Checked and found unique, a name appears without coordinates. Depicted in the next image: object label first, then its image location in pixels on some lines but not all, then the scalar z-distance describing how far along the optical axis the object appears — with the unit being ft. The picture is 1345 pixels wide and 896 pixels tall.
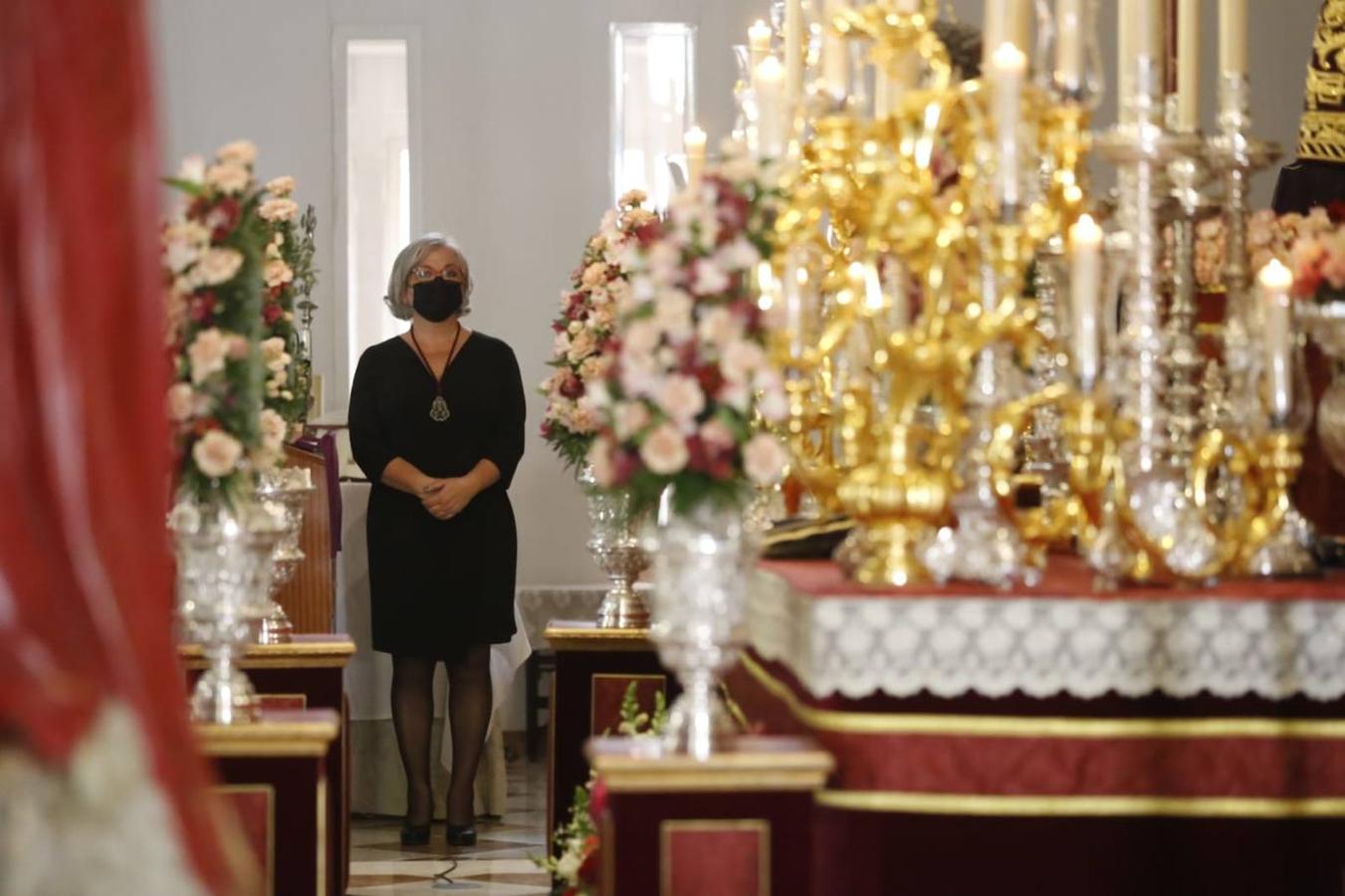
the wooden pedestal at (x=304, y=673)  37.29
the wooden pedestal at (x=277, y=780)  28.43
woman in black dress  48.85
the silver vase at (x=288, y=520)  38.93
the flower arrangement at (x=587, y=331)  43.62
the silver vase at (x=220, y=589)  28.71
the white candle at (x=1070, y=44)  28.45
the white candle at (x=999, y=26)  28.30
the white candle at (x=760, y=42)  36.60
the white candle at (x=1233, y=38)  30.58
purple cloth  52.37
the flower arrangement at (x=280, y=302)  36.55
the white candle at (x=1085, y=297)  26.55
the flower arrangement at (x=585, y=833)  32.17
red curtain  15.81
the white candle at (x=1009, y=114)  26.86
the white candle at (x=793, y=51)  33.94
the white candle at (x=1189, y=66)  30.30
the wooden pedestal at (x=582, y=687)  43.39
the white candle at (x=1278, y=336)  26.86
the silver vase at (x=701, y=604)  25.41
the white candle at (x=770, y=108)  30.01
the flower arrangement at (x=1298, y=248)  27.76
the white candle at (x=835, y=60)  30.17
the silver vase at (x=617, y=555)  44.52
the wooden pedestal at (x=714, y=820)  24.70
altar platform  25.02
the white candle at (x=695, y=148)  33.71
